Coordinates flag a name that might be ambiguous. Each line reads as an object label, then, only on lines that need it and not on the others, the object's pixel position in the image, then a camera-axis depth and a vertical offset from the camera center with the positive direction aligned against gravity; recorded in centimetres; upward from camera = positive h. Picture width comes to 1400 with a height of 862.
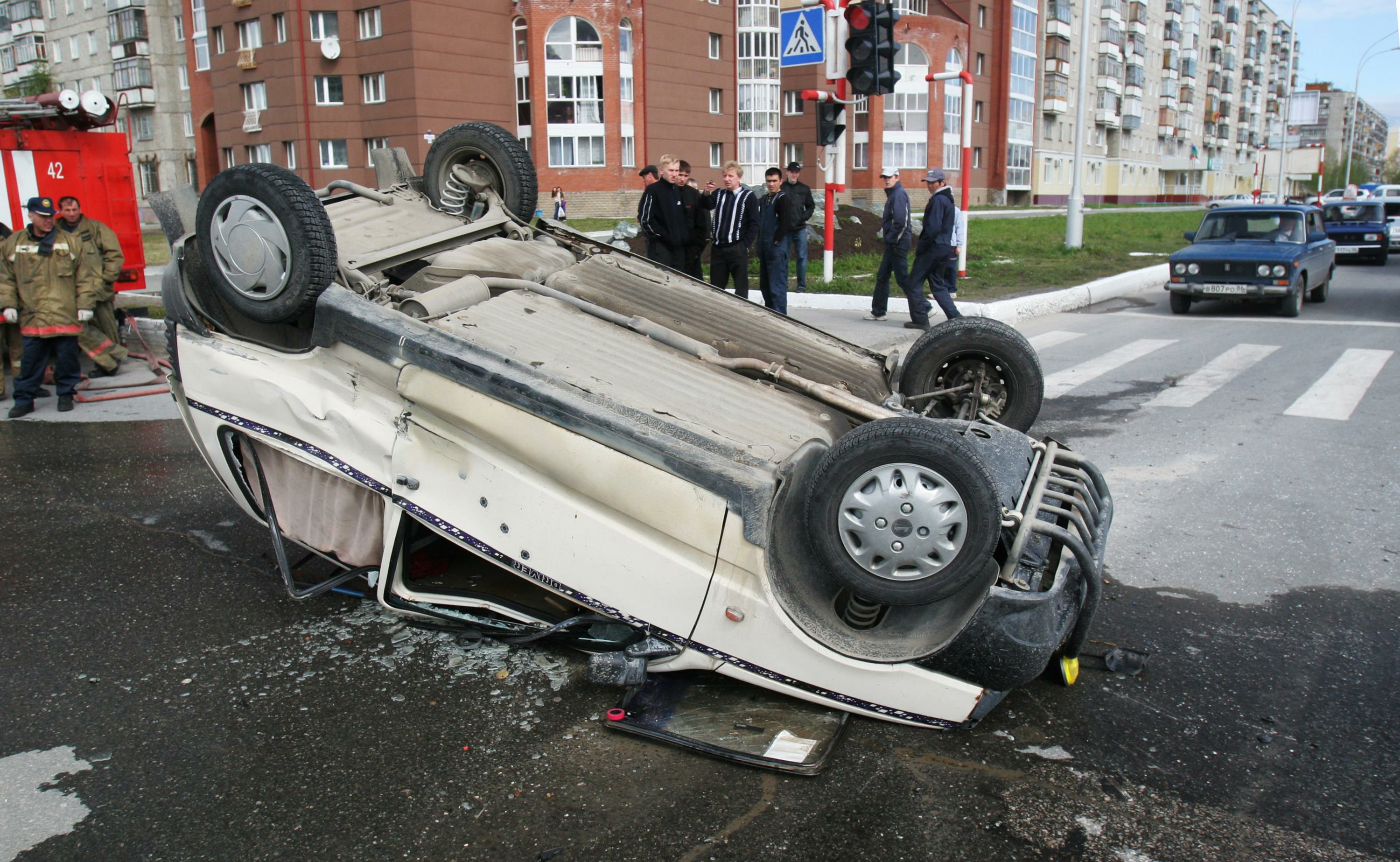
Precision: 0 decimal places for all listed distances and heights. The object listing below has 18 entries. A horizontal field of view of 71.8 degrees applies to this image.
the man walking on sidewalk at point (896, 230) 1063 +21
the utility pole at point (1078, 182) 1897 +125
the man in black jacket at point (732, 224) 1016 +28
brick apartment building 4072 +760
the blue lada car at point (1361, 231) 1983 +22
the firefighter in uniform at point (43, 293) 750 -23
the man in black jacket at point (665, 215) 962 +37
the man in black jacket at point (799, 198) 1170 +64
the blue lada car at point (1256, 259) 1197 -20
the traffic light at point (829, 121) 1206 +158
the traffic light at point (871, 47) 1102 +230
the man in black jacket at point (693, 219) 987 +34
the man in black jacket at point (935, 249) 1016 -1
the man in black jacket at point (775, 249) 1114 +3
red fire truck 907 +98
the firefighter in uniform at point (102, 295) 784 -28
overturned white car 275 -68
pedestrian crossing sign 1216 +268
